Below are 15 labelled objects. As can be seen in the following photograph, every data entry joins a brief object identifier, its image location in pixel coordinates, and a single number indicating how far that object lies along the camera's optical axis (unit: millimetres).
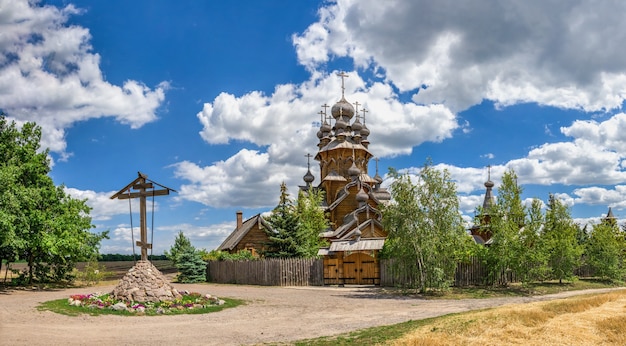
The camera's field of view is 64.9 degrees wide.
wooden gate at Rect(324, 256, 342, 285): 32750
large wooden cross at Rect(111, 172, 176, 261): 20469
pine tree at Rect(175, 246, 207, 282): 38281
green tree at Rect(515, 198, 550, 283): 28109
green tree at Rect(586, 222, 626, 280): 35312
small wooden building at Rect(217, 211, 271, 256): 45062
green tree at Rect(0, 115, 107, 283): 25906
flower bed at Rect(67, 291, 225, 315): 17581
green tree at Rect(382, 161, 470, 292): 25703
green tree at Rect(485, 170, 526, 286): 28109
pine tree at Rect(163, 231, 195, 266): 46312
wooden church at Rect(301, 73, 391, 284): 32625
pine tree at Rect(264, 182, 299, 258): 36156
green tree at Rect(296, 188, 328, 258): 36688
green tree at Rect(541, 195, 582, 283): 31578
